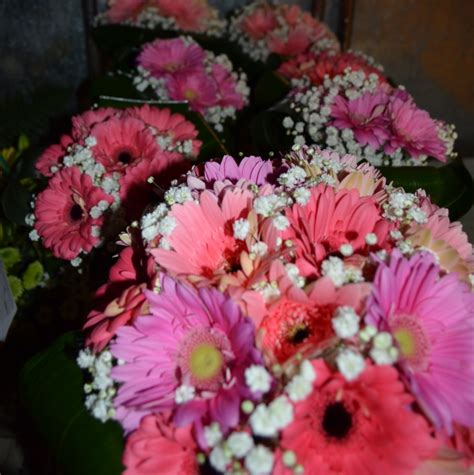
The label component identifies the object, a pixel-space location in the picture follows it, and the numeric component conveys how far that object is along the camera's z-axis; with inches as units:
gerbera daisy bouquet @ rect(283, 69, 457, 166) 34.0
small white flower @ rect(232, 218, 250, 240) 18.1
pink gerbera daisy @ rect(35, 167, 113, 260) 30.0
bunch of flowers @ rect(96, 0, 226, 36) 57.3
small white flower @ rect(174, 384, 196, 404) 15.9
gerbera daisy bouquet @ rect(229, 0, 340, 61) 59.7
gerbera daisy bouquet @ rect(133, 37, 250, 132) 43.9
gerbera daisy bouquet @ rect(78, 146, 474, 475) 14.8
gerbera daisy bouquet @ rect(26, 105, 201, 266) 30.3
